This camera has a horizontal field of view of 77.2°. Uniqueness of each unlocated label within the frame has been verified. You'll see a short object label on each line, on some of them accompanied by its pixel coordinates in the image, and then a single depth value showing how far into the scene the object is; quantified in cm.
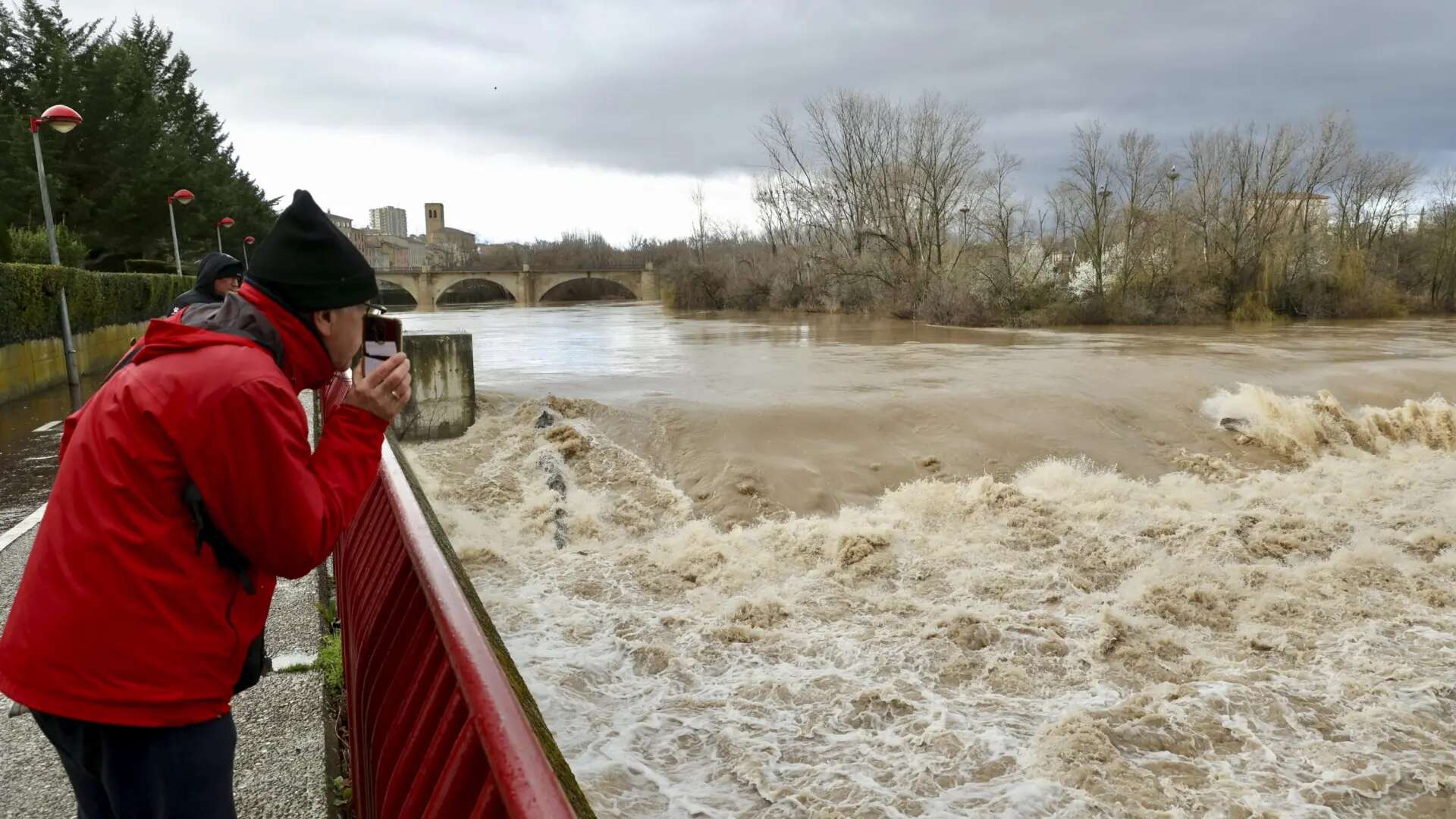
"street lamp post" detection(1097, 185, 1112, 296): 3969
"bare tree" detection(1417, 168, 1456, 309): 4325
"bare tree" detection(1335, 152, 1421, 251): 4638
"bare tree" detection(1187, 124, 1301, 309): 3950
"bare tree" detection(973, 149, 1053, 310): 3928
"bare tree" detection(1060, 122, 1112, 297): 4006
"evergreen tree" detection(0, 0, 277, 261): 3136
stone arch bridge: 8612
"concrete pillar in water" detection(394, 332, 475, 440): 1441
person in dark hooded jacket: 604
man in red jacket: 200
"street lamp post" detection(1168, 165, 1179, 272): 3919
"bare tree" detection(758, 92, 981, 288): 4650
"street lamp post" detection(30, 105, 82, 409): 1508
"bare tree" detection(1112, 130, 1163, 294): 3906
